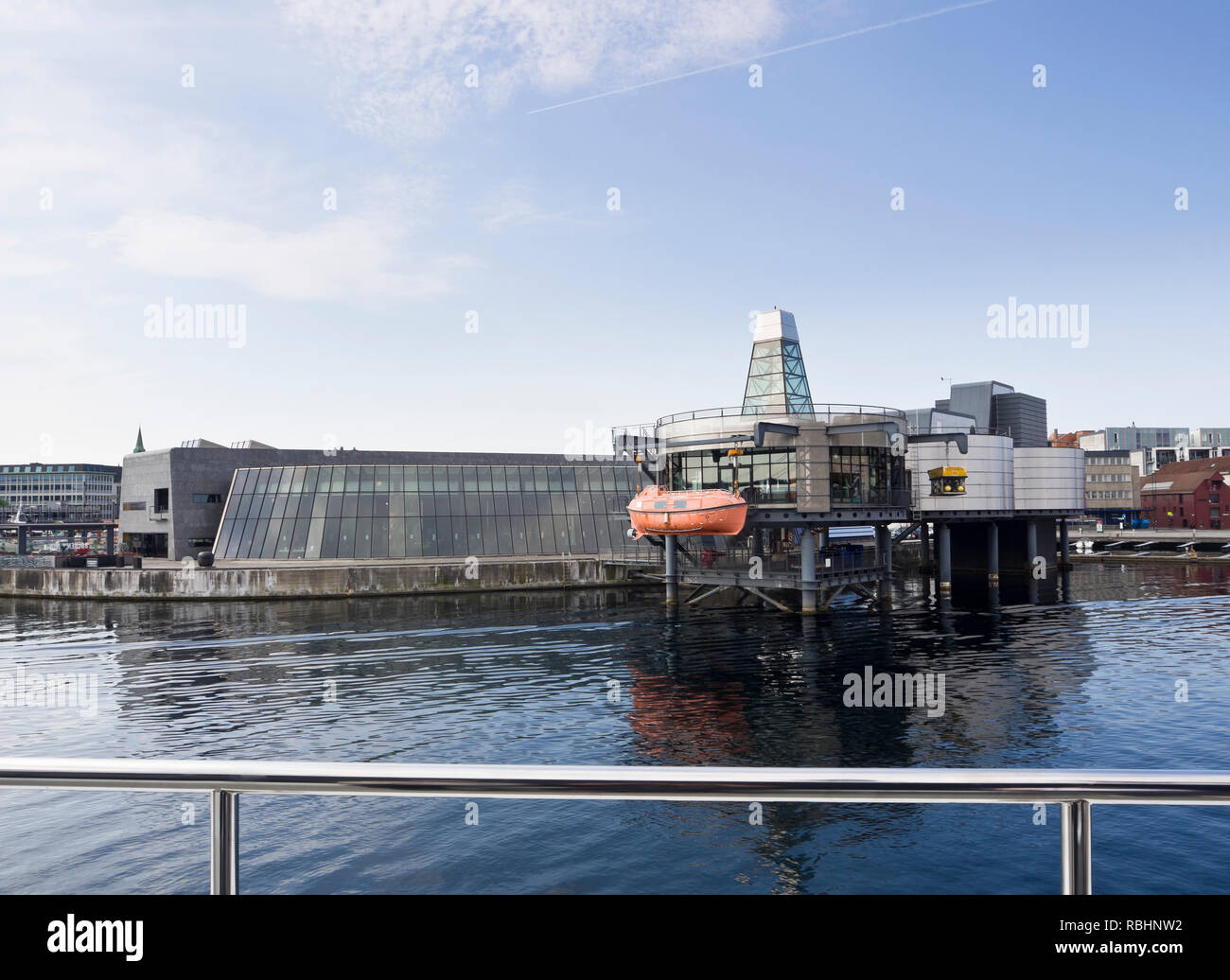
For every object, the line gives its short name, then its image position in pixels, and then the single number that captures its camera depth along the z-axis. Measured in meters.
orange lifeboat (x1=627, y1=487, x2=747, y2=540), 55.69
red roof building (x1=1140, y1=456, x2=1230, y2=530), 138.75
